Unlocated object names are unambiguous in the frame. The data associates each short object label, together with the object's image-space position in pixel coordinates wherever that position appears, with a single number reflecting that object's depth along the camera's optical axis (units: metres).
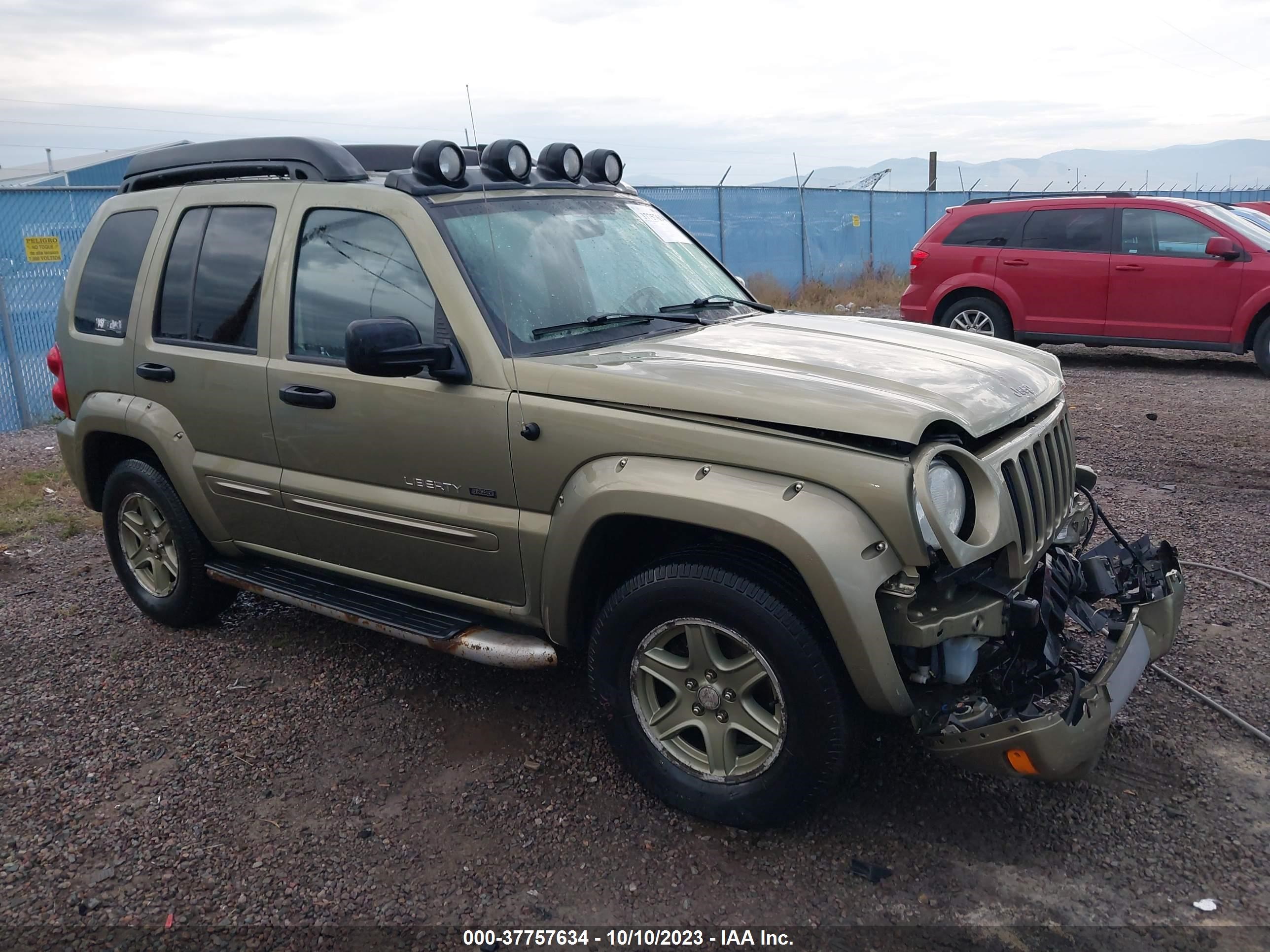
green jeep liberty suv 2.77
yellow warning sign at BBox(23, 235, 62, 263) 10.01
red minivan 10.16
